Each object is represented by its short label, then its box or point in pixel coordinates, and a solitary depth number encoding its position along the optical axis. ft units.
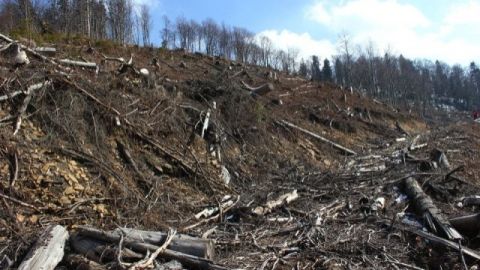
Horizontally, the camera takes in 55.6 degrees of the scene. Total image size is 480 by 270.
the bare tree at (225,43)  239.58
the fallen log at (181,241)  16.07
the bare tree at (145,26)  209.46
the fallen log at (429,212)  19.79
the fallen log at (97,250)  15.62
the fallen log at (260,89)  54.13
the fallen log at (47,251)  14.42
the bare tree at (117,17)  153.15
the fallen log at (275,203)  23.27
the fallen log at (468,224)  20.30
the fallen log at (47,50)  32.19
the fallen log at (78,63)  31.13
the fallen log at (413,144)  52.06
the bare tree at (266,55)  256.11
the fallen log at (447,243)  17.83
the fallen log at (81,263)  14.85
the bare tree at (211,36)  241.55
